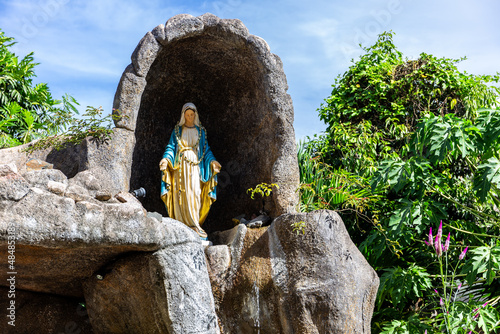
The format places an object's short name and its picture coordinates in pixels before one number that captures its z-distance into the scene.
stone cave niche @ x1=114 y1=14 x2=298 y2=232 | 6.91
